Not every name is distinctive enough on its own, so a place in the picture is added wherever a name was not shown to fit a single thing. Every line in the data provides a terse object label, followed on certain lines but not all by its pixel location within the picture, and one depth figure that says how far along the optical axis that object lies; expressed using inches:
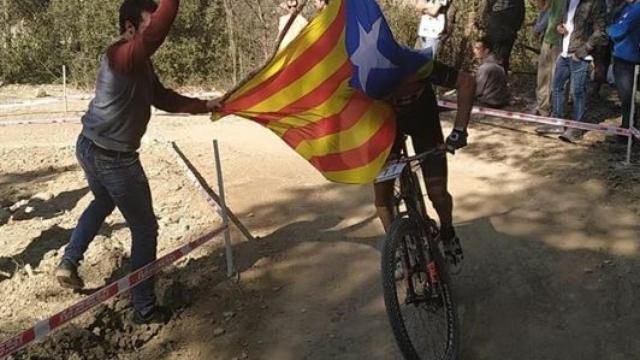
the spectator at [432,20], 399.9
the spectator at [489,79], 373.1
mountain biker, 155.4
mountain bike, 150.3
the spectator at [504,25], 403.5
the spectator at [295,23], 331.9
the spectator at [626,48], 298.2
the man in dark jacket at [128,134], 151.6
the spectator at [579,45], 320.5
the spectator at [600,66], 349.8
